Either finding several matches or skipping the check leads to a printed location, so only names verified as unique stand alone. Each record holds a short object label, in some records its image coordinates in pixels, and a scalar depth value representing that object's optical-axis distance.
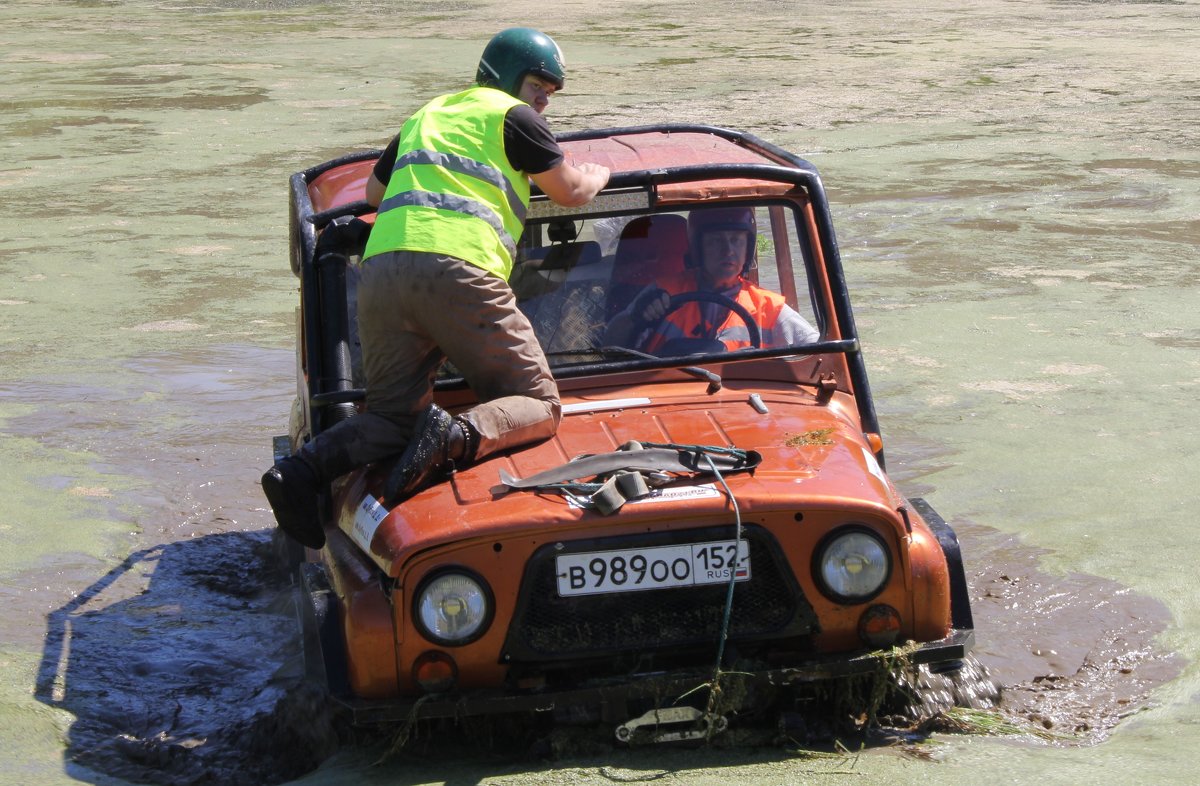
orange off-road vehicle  7.70
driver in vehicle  9.65
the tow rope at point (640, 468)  7.91
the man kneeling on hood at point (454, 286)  8.62
